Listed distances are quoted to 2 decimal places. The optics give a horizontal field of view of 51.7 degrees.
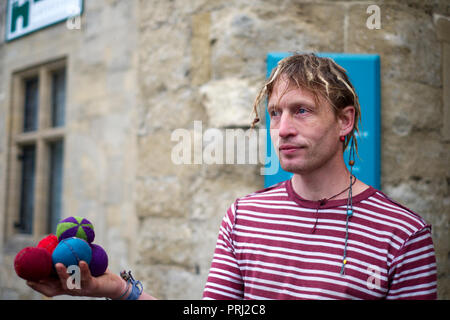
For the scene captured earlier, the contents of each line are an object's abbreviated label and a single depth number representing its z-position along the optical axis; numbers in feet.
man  3.84
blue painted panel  7.24
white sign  12.59
